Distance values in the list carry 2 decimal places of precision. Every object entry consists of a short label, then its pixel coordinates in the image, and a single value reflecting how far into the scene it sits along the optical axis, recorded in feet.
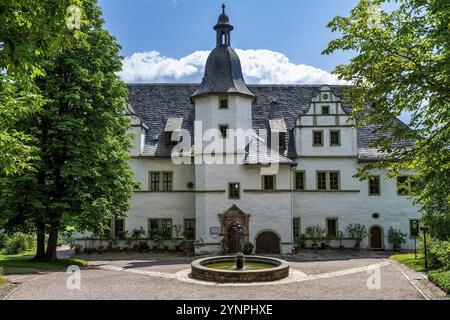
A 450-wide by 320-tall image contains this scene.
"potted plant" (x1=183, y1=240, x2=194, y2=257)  87.61
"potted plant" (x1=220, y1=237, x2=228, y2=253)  86.34
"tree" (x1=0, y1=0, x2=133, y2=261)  59.16
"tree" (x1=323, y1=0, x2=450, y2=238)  32.12
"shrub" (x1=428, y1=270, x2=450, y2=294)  40.03
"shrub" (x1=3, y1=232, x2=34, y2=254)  99.40
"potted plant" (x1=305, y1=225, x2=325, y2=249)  94.58
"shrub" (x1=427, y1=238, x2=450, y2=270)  49.70
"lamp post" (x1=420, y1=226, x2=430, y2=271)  59.31
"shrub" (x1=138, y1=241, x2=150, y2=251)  91.97
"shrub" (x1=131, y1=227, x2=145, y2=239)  93.04
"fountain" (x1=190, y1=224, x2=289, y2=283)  48.57
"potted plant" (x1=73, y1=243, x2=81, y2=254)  90.68
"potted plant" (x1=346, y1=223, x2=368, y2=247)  94.53
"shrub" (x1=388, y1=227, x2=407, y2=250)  93.20
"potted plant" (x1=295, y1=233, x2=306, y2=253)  93.09
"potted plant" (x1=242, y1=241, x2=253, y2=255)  83.92
